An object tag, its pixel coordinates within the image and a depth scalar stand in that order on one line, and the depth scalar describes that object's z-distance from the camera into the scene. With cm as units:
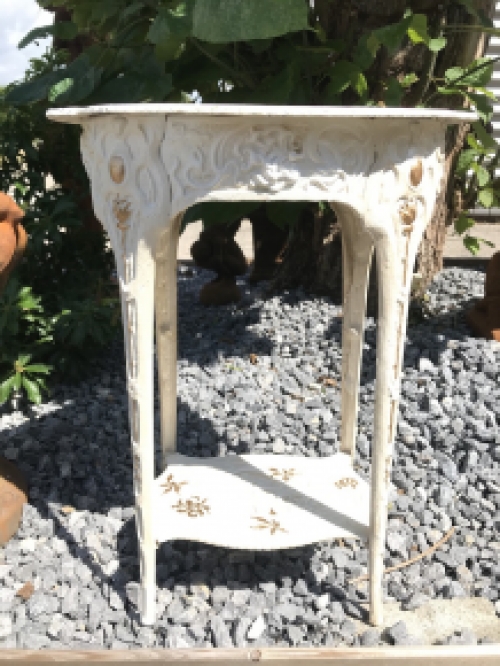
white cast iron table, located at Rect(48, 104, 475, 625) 103
